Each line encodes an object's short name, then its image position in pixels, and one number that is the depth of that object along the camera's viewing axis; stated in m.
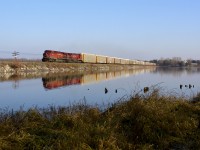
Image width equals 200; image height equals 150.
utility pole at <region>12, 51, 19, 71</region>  48.23
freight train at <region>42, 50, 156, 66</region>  57.96
